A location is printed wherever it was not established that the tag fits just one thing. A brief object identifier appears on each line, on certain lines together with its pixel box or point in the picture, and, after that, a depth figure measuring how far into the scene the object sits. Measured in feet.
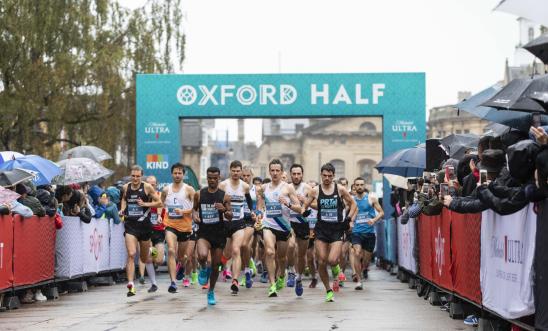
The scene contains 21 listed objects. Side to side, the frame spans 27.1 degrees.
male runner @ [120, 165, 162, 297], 59.00
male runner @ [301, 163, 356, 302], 54.03
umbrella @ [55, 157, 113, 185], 64.59
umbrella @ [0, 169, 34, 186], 51.06
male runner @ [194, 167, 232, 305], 52.08
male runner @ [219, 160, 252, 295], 55.01
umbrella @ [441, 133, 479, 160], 55.98
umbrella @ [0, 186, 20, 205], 48.37
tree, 107.24
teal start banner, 100.73
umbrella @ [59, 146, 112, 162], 79.19
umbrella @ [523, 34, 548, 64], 35.78
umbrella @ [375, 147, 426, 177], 73.54
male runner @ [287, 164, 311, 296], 60.13
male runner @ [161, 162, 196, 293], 59.07
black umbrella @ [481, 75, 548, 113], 35.55
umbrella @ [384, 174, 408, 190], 80.02
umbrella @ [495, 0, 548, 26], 36.33
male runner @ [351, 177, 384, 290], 70.13
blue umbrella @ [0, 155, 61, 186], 58.39
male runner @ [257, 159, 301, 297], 59.41
